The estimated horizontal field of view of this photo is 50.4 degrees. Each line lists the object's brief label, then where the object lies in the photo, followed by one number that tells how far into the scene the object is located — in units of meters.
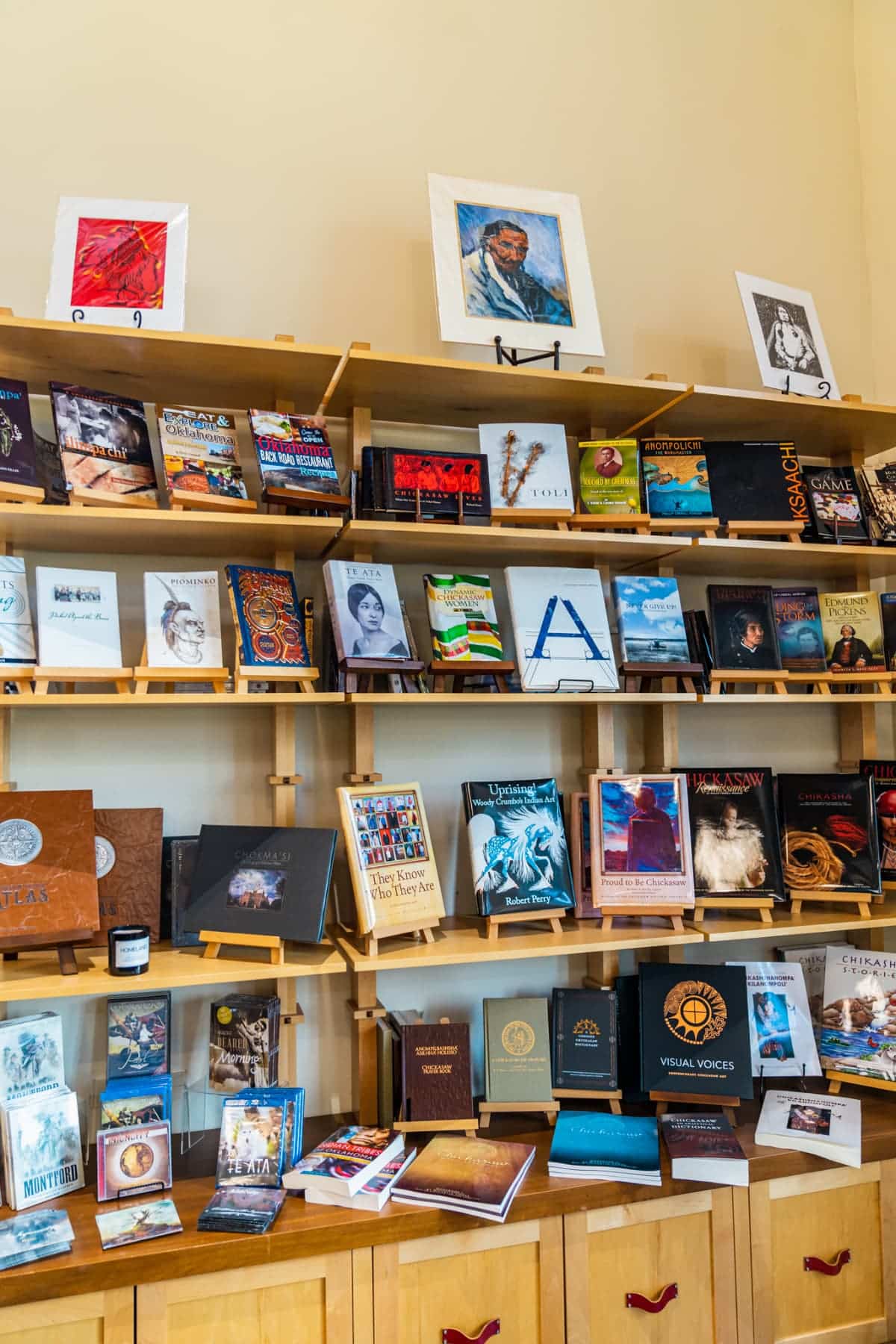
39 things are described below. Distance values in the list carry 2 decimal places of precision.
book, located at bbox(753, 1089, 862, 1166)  2.13
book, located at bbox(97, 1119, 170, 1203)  1.89
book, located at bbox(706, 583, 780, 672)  2.52
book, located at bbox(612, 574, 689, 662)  2.44
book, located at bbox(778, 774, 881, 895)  2.48
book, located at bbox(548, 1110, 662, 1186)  2.00
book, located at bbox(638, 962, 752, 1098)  2.29
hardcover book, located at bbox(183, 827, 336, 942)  2.05
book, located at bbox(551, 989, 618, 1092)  2.29
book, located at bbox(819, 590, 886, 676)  2.63
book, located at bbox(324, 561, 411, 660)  2.18
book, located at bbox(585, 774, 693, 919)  2.34
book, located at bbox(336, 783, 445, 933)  2.12
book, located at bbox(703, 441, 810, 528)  2.56
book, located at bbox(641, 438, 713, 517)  2.51
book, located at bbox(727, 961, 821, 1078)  2.43
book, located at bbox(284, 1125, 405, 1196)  1.88
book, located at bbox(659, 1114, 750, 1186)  2.03
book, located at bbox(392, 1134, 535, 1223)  1.85
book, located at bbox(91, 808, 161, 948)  2.12
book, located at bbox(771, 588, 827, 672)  2.61
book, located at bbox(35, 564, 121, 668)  2.04
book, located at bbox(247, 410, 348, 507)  2.17
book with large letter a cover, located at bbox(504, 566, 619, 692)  2.32
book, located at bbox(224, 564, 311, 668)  2.15
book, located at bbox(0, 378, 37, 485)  2.01
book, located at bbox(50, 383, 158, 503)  2.06
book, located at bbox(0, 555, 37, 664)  2.04
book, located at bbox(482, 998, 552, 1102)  2.23
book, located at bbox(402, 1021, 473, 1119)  2.11
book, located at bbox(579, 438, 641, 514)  2.47
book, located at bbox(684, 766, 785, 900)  2.43
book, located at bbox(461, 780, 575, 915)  2.29
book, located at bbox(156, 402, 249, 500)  2.14
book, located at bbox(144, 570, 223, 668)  2.10
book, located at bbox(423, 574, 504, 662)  2.31
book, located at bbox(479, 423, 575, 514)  2.38
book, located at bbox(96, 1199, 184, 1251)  1.74
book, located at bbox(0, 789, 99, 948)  1.94
